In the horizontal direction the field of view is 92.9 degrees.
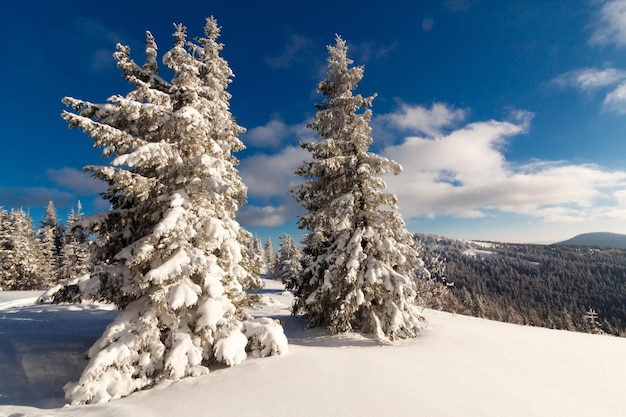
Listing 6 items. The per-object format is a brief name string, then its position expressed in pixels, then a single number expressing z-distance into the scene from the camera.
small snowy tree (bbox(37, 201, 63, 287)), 43.98
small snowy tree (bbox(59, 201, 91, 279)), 44.55
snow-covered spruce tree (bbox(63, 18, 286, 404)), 7.42
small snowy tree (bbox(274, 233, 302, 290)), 55.67
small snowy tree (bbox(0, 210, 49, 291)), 36.34
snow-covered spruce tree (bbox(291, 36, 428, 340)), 11.75
